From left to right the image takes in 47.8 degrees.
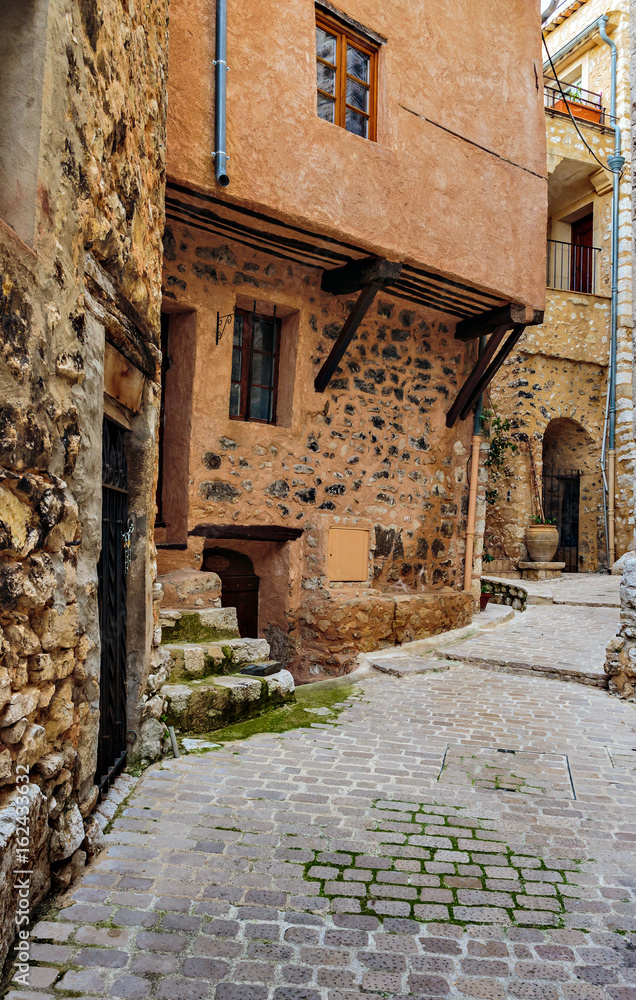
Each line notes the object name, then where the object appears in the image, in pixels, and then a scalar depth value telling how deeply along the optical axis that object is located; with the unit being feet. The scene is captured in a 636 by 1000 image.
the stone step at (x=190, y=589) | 19.34
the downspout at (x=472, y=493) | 29.48
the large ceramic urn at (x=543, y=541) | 46.26
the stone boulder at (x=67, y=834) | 7.69
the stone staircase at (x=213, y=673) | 14.07
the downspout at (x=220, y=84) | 17.24
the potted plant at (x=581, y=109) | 49.65
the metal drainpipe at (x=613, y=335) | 48.80
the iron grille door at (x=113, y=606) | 10.41
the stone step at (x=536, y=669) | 20.86
